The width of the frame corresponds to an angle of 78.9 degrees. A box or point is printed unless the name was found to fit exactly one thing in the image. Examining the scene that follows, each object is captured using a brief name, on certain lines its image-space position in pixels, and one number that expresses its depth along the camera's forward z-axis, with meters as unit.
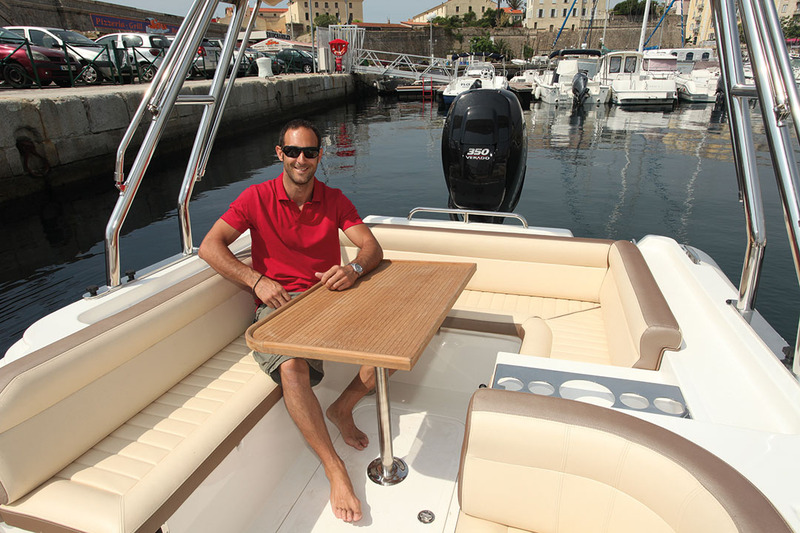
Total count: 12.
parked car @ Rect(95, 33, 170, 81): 12.33
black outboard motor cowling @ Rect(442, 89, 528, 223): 4.03
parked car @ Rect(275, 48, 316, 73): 21.95
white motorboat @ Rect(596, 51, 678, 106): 19.06
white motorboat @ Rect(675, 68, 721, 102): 20.69
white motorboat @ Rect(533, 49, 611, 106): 19.59
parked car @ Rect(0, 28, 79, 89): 9.02
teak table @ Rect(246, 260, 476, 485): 1.38
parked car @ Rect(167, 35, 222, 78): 14.60
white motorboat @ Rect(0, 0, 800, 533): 1.11
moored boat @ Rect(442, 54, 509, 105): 20.11
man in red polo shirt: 1.90
